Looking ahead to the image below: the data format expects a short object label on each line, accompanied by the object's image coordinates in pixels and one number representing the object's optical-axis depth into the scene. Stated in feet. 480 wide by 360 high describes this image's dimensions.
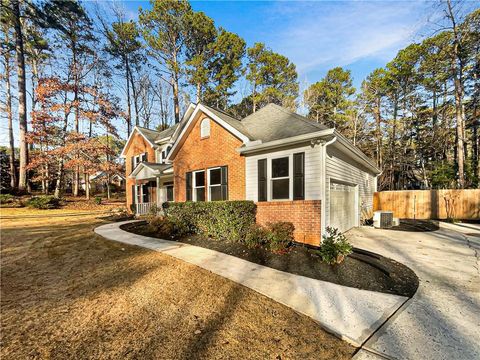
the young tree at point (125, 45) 70.54
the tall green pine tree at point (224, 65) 64.08
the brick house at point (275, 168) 21.77
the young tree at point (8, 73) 60.70
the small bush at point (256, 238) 21.61
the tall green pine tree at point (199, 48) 61.57
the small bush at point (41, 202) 51.57
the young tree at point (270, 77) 69.72
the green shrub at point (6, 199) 50.96
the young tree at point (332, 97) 73.97
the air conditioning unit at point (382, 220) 33.78
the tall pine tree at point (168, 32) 59.52
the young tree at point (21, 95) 59.08
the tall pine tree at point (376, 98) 70.85
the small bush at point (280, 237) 20.30
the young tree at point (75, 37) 61.05
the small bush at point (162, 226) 29.26
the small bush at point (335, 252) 17.15
